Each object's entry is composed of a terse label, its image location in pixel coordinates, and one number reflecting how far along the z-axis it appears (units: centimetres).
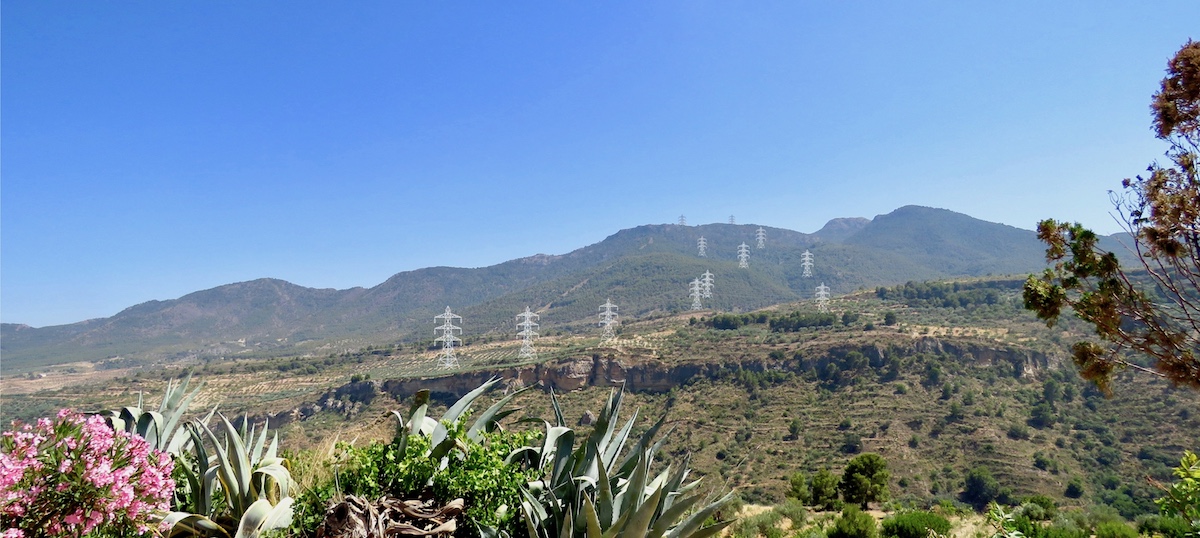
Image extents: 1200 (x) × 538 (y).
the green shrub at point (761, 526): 826
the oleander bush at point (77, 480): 197
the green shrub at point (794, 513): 1003
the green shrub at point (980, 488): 2392
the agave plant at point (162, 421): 326
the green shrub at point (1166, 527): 658
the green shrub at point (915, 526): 750
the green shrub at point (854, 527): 753
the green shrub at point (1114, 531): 691
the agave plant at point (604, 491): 267
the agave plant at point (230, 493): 261
